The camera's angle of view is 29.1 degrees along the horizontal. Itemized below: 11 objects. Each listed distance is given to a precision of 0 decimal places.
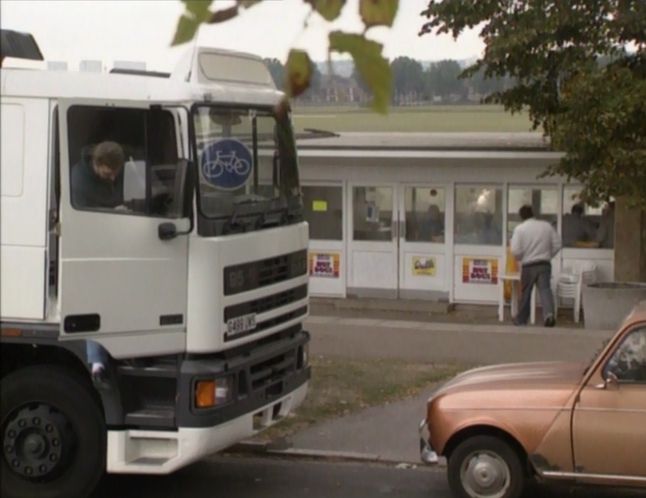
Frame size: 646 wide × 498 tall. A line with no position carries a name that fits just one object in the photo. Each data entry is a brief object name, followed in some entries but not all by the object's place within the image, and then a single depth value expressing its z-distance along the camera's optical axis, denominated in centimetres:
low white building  1864
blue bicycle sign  815
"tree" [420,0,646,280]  1507
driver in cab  786
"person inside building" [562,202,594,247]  1852
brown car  774
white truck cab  784
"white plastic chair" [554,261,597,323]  1795
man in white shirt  1631
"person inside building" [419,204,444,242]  1972
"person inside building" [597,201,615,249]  1828
